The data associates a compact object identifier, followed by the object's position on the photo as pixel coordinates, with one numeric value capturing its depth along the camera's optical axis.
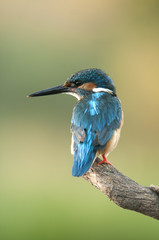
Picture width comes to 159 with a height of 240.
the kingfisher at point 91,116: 3.95
